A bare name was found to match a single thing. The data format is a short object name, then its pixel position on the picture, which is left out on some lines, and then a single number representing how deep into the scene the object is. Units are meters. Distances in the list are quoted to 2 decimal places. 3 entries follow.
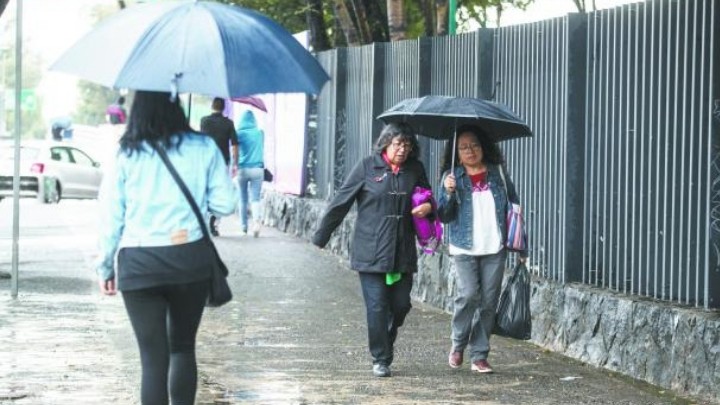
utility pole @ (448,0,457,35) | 19.92
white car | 36.16
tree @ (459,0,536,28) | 27.22
